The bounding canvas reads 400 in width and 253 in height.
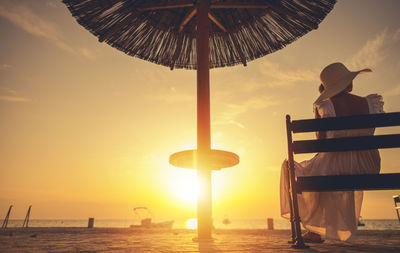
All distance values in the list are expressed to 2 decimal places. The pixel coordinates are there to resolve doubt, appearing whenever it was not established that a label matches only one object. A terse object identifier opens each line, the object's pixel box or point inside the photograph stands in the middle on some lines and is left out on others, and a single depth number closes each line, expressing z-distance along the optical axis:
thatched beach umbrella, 3.53
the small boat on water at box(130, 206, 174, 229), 23.98
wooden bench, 2.38
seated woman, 2.71
